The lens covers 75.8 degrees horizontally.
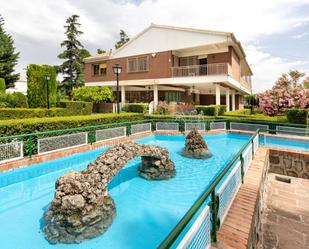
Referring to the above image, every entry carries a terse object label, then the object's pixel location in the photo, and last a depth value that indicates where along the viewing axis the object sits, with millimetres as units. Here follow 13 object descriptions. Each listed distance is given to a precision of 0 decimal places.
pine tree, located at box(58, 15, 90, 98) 38438
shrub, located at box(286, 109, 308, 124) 13281
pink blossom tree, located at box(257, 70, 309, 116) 17250
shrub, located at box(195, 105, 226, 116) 17312
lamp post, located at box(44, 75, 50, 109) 20625
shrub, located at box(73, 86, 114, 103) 24578
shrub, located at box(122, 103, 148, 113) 19453
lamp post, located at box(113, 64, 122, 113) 14484
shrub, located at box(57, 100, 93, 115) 22538
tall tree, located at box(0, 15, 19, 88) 34031
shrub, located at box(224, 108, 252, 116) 18109
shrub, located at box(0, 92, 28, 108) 23391
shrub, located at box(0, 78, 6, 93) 26848
